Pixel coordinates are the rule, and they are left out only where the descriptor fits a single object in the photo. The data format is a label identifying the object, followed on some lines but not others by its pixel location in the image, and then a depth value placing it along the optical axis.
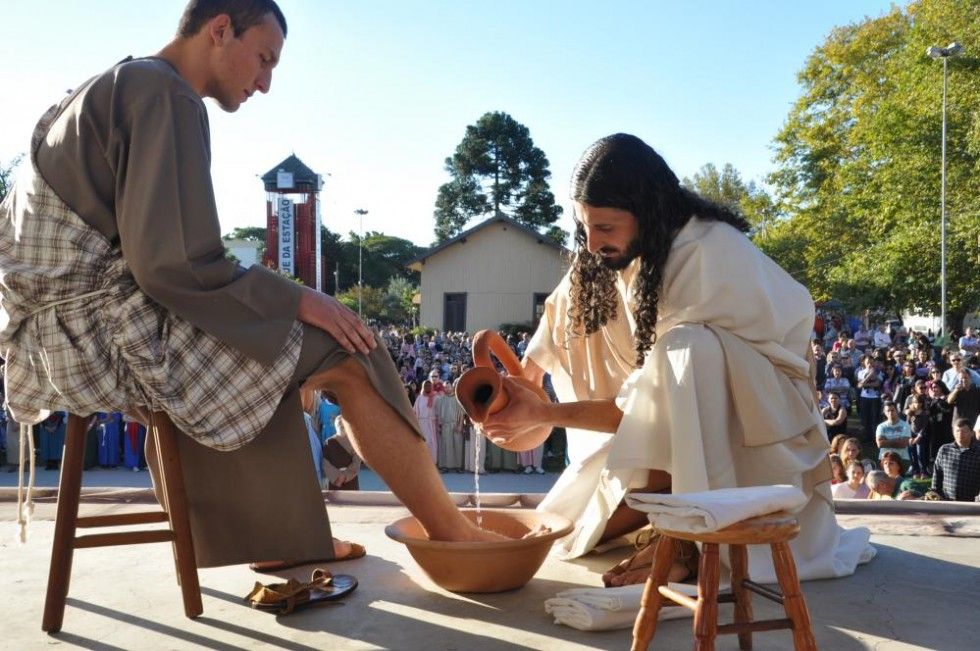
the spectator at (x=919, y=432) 11.48
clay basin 2.52
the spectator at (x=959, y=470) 8.27
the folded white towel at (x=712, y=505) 1.81
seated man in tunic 2.26
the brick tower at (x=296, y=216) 56.06
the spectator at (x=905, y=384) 13.15
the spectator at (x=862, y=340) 19.03
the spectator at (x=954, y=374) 11.81
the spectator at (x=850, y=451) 8.23
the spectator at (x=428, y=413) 13.42
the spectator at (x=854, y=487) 7.55
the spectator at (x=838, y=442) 8.84
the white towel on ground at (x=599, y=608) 2.29
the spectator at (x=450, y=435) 13.66
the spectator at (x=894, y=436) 10.66
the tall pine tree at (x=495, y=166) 52.47
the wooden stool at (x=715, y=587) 1.85
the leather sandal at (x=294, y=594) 2.50
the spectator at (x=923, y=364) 14.12
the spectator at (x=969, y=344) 16.83
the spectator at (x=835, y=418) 11.74
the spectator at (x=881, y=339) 20.27
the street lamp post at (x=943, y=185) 20.74
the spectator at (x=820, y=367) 15.81
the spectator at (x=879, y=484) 7.28
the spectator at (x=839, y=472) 7.95
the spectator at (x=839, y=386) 14.11
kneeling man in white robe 2.65
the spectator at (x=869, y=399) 13.64
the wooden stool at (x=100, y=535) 2.33
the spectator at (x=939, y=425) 11.55
